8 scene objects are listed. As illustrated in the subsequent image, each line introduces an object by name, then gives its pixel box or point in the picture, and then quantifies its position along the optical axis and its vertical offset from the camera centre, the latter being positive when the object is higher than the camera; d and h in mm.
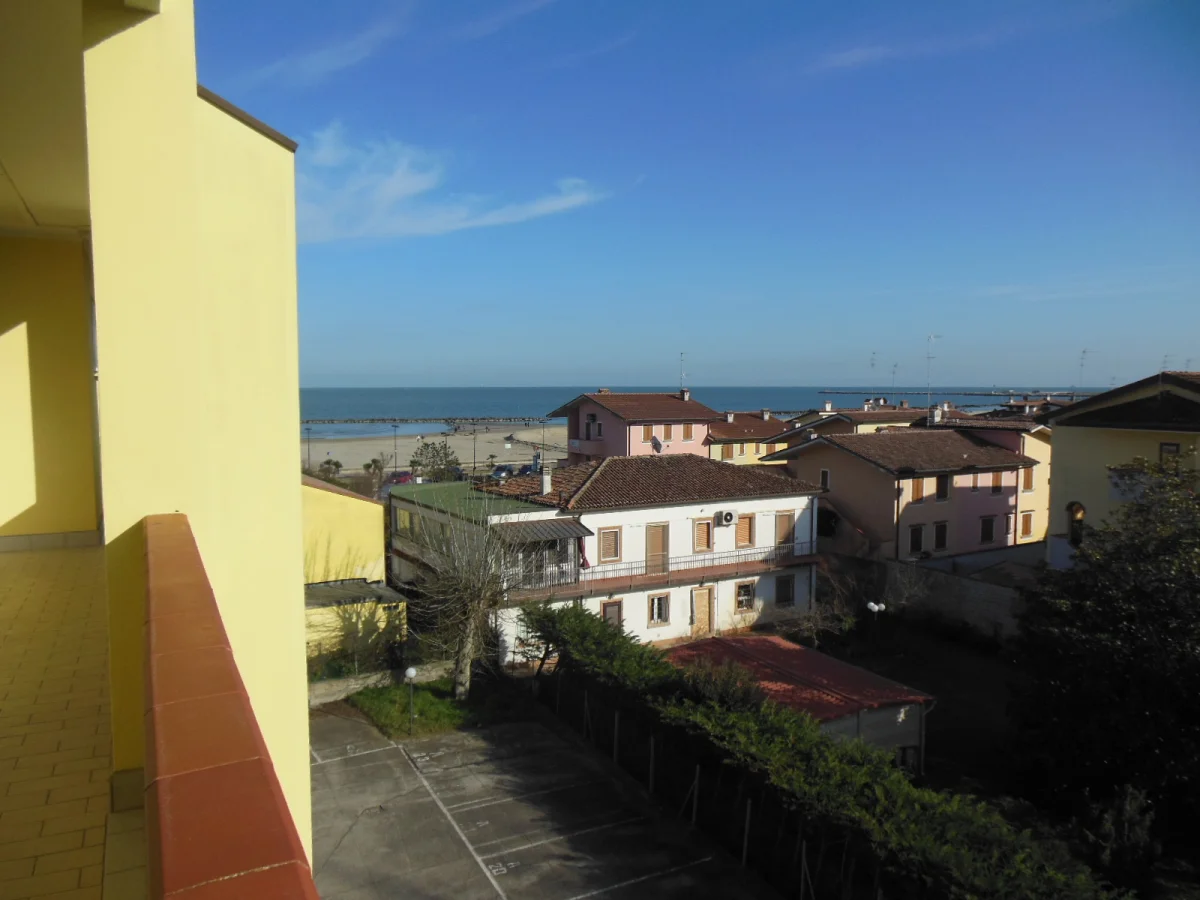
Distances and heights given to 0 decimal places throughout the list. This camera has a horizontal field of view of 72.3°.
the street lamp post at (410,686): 16047 -6122
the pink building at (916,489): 27031 -3651
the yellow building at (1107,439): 19297 -1340
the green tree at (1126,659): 11266 -4008
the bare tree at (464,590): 18047 -4655
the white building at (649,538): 21266 -4381
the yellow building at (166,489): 1395 -442
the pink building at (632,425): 37250 -1992
